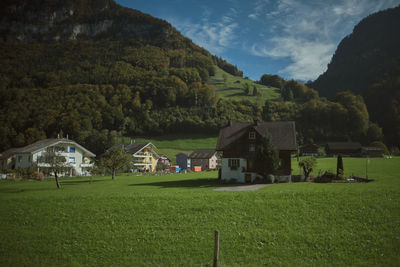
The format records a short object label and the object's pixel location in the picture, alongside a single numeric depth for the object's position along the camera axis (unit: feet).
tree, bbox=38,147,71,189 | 99.35
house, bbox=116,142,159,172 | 240.94
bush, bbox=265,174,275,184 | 107.55
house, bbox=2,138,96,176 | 192.13
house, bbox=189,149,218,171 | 303.27
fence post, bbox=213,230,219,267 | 29.16
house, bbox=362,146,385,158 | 285.62
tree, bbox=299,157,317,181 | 108.06
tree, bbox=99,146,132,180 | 137.18
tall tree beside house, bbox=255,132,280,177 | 108.47
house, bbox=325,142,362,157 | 310.04
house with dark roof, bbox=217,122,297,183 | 116.26
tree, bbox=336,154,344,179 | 101.93
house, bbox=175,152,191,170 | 315.78
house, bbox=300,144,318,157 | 331.16
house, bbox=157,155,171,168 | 292.14
